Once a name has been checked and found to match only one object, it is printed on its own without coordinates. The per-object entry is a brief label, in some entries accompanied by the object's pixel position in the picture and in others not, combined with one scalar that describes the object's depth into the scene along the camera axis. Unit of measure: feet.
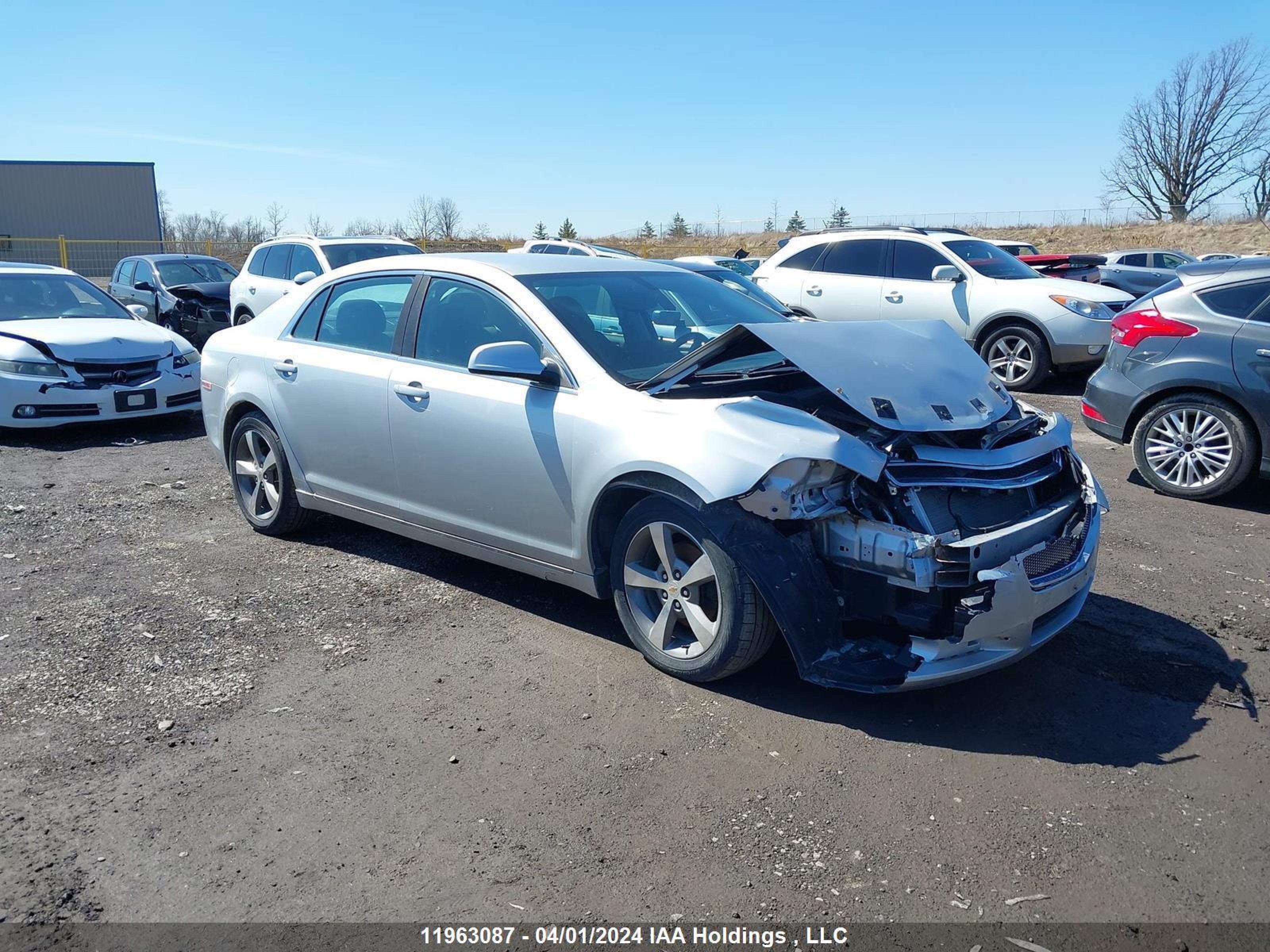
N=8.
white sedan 29.53
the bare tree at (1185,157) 182.60
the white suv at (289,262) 44.83
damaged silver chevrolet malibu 11.89
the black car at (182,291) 54.24
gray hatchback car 22.00
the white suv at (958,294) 37.29
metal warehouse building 139.33
